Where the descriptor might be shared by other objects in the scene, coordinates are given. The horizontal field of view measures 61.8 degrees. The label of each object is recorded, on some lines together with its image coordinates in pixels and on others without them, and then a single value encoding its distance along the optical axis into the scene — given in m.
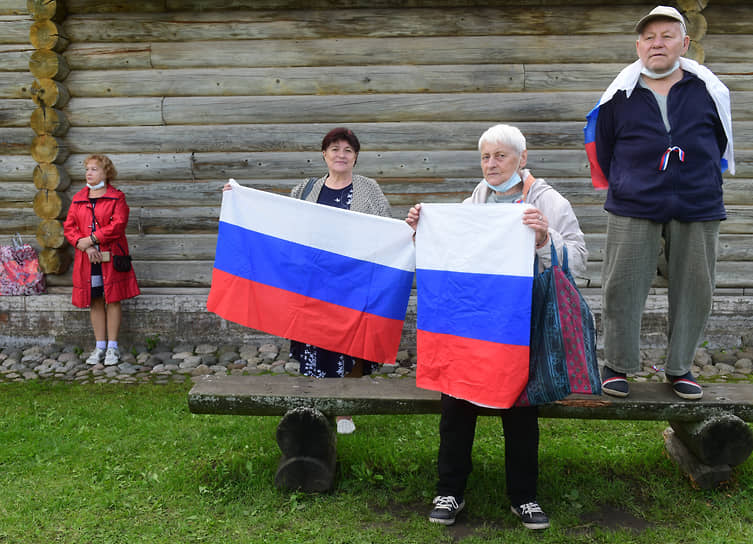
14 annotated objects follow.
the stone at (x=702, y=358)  6.14
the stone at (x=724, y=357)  6.18
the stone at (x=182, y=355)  6.34
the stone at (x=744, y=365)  5.91
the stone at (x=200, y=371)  5.95
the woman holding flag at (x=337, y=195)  4.02
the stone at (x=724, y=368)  5.91
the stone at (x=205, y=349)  6.45
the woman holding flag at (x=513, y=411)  2.92
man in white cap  3.03
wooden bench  3.22
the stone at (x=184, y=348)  6.49
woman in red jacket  6.12
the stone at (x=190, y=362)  6.13
